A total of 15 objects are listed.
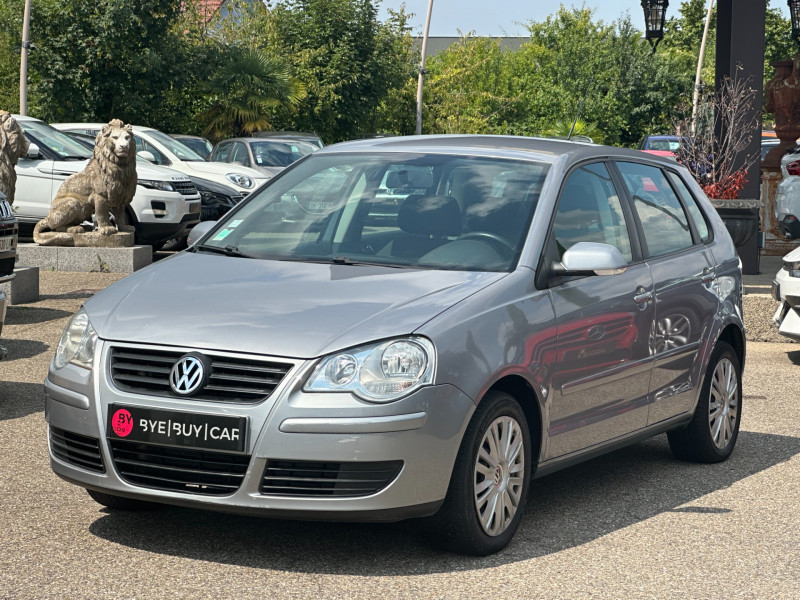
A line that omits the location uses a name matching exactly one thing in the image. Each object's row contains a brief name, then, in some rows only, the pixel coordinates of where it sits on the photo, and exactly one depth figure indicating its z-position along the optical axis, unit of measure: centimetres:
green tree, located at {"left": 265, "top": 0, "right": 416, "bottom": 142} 3880
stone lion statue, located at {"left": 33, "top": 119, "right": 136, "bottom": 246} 1524
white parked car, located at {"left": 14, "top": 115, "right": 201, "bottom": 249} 1742
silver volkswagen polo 462
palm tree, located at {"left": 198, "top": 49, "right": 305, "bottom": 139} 3412
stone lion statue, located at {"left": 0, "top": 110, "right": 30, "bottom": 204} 1255
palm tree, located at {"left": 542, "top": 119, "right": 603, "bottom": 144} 5124
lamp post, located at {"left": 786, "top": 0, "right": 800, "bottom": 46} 1939
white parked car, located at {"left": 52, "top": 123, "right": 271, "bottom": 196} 2011
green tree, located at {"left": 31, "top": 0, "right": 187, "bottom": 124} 3097
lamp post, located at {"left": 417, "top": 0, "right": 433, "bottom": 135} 4065
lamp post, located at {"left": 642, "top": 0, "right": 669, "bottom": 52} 1644
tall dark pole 1527
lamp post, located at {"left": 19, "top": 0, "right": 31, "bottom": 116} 2773
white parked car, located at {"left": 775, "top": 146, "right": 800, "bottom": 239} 1479
